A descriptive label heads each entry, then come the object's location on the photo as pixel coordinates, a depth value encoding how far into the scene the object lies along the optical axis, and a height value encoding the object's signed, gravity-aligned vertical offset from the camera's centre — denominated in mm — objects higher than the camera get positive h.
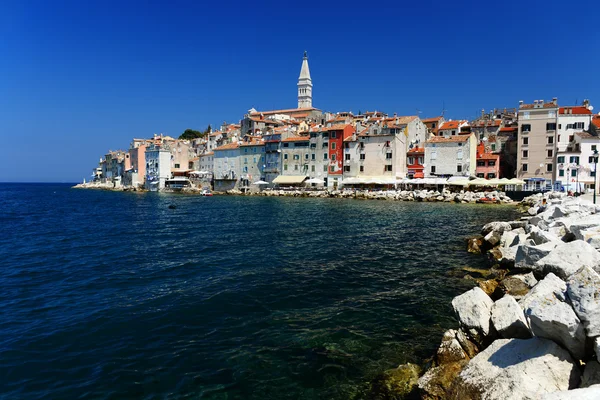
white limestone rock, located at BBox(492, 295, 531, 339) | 6250 -2300
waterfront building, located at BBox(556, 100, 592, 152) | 53844 +8796
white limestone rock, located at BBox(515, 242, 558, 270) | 10555 -1936
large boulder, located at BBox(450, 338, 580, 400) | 5027 -2618
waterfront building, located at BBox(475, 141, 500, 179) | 58812 +3132
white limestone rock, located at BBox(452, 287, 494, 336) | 7035 -2388
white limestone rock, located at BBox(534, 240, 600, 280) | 8117 -1607
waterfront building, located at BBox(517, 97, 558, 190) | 54938 +6361
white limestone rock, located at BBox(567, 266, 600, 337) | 4930 -1507
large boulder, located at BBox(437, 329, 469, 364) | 6848 -3042
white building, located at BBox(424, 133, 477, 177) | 58688 +4870
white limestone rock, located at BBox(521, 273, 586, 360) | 5055 -1856
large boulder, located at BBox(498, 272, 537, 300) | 9453 -2563
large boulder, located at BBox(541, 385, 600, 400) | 3961 -2225
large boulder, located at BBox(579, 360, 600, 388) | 4781 -2429
